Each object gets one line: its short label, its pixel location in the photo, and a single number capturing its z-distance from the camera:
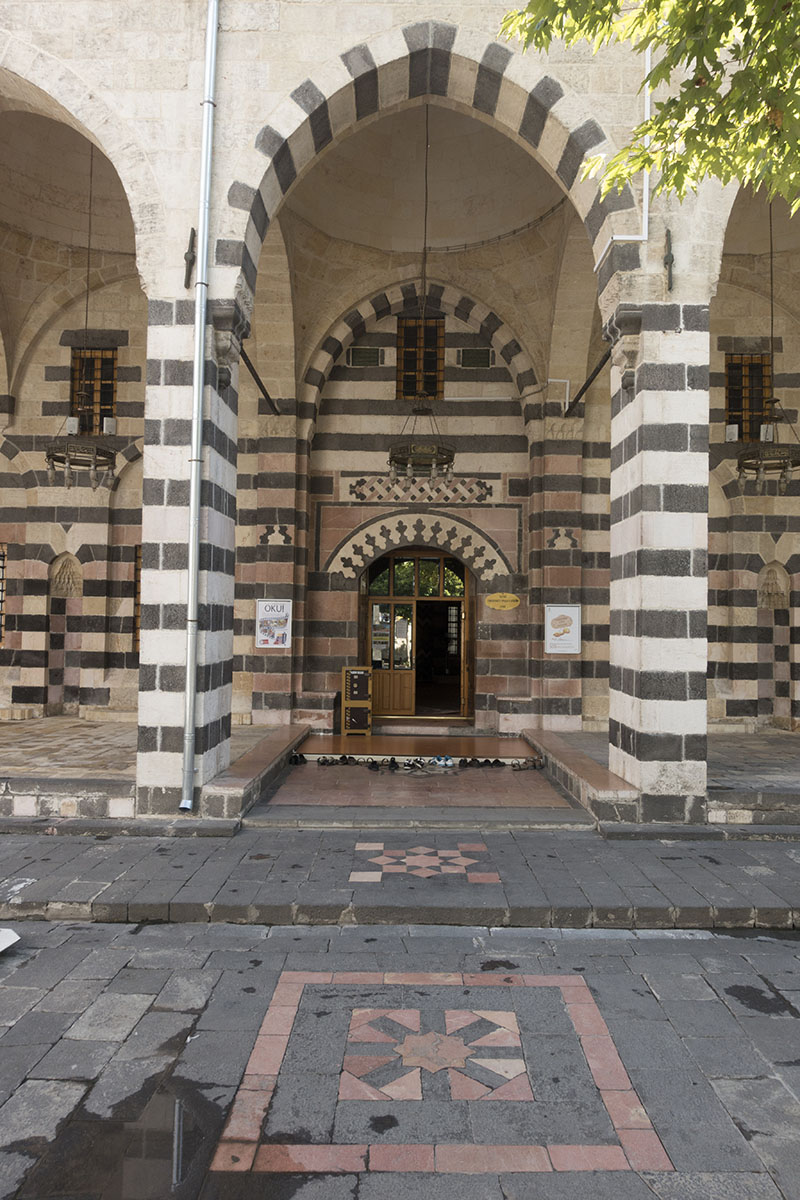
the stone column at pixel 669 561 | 5.99
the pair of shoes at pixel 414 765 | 8.41
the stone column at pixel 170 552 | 6.07
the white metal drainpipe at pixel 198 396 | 5.99
